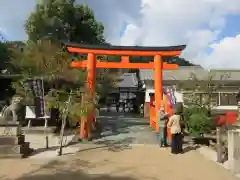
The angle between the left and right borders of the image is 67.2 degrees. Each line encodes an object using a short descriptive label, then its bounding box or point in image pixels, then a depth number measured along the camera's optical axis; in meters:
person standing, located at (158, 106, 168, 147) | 7.26
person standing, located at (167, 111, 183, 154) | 6.54
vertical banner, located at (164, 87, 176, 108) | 8.61
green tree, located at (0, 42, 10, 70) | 13.43
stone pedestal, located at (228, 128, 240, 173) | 4.87
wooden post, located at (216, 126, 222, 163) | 5.76
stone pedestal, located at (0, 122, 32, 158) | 6.02
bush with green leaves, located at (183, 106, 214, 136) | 7.88
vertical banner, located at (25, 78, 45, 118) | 7.68
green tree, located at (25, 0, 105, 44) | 14.37
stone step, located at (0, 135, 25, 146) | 6.08
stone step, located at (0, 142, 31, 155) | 6.03
